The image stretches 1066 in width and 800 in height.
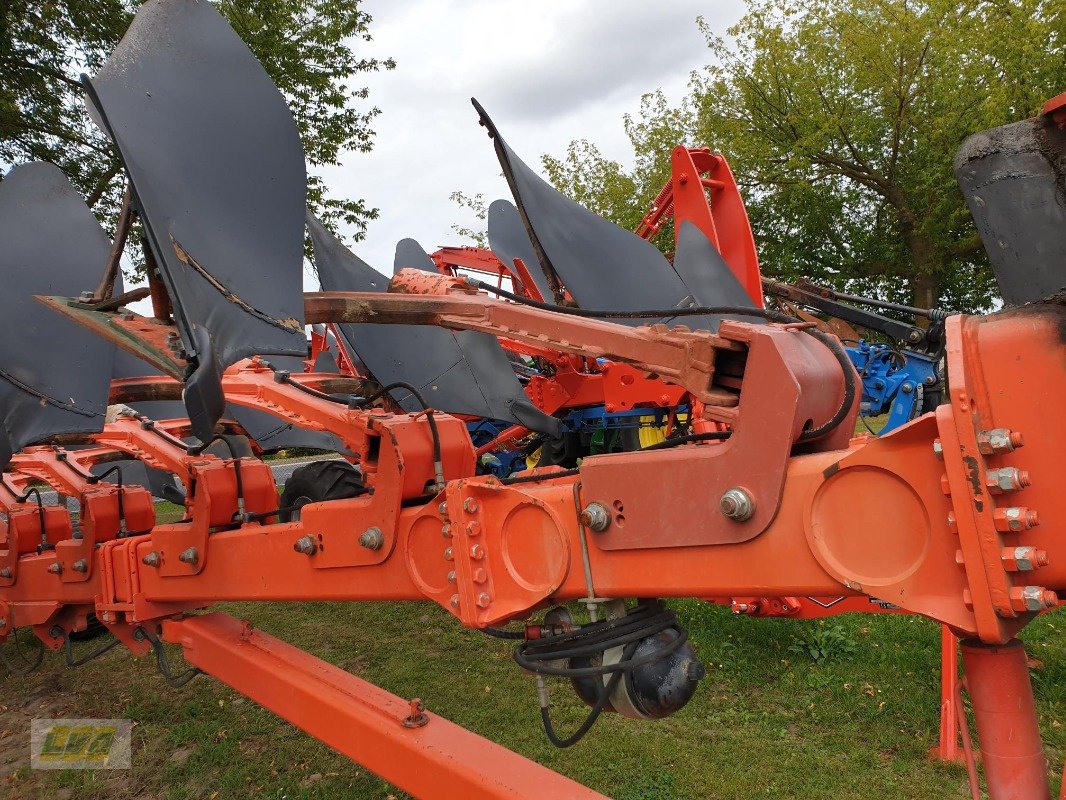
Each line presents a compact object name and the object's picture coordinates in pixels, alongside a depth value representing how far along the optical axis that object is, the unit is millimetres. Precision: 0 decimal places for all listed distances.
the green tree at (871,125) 16000
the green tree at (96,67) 8969
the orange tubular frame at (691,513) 1333
